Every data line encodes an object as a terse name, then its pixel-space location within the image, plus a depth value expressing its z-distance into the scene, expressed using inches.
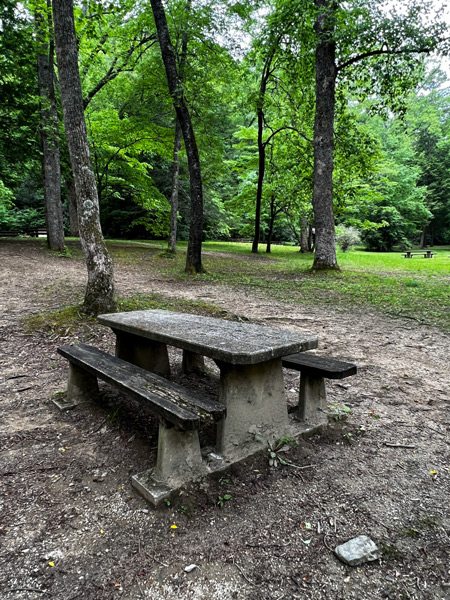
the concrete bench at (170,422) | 78.7
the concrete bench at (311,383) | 109.0
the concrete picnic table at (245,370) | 91.8
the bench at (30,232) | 960.0
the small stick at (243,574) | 62.2
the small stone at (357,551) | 66.3
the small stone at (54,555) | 66.3
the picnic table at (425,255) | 957.8
